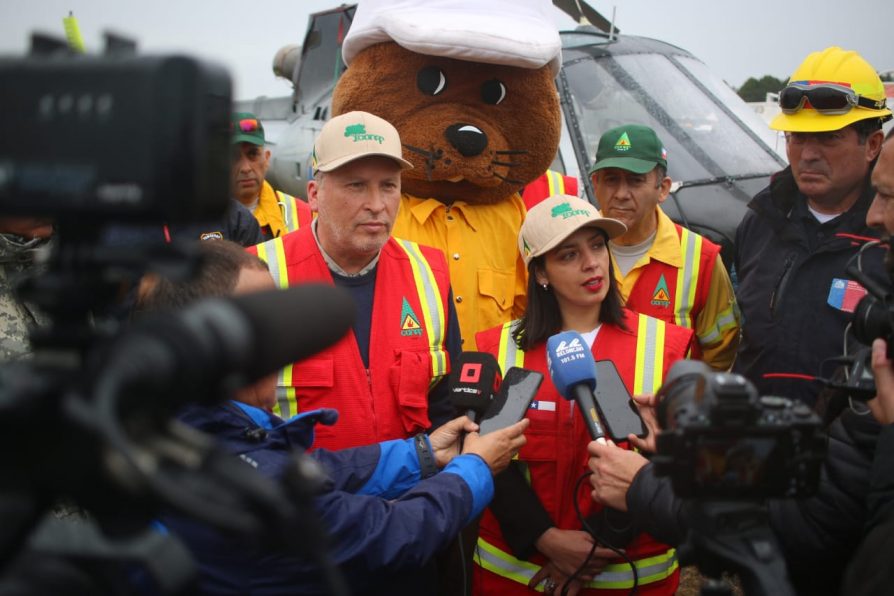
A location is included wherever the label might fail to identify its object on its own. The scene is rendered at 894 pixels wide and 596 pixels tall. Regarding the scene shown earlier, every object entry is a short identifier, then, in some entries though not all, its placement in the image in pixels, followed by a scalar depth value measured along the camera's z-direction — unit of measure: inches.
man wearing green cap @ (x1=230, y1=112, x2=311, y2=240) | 206.7
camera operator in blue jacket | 67.4
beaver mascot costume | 134.4
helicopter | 212.2
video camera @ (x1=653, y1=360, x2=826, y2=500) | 51.4
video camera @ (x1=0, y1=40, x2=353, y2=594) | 32.2
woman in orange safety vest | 101.0
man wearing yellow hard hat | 119.0
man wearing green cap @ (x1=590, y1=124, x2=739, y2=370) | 140.8
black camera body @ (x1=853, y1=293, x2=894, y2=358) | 66.2
